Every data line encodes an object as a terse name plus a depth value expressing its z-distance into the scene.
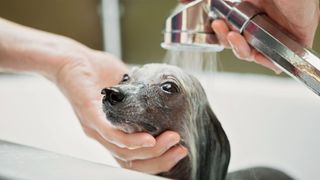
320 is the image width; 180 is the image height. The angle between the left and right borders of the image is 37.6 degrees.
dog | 0.54
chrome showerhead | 0.65
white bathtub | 0.77
